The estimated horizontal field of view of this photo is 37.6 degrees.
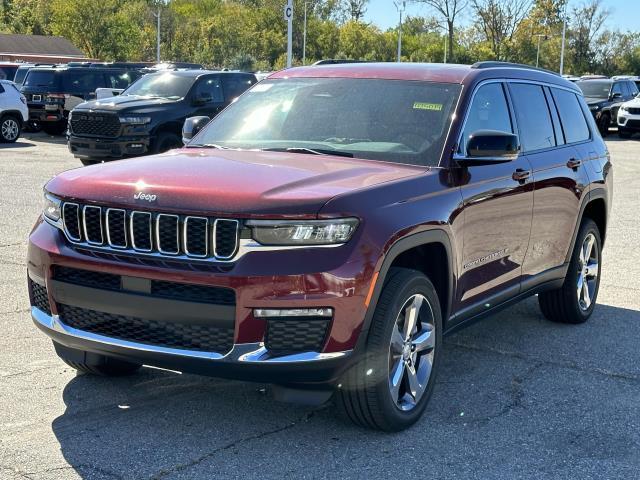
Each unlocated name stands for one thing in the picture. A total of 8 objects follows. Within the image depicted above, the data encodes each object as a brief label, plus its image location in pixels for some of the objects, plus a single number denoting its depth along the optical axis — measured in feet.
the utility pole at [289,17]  80.64
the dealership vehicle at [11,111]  71.72
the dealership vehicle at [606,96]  97.45
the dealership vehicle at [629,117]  93.76
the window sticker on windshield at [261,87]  19.74
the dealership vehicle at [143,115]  51.85
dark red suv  13.05
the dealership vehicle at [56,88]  77.87
